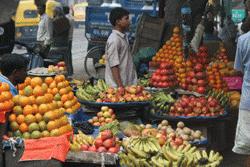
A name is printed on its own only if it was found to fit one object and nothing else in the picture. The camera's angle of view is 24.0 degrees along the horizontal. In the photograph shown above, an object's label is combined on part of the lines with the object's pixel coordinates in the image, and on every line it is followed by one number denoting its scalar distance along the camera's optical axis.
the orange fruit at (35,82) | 6.05
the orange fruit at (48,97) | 5.83
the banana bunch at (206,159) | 5.22
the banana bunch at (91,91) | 8.11
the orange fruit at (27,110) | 5.54
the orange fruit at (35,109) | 5.63
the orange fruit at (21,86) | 6.02
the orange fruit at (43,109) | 5.66
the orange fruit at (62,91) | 7.20
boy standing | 7.95
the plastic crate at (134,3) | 20.66
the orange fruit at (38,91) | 5.82
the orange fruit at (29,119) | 5.50
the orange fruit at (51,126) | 5.56
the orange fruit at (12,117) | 5.52
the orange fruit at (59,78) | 7.24
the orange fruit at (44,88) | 6.07
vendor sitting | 6.25
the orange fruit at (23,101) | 5.59
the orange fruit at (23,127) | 5.47
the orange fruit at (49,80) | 7.11
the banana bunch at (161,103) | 8.05
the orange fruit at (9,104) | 5.33
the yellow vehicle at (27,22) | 21.98
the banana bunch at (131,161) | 5.23
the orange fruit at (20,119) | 5.49
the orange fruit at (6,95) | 5.32
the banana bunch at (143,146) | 5.30
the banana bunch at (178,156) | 5.09
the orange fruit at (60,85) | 7.21
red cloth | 5.23
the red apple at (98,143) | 5.55
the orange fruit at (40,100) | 5.72
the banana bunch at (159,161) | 5.10
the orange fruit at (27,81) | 6.06
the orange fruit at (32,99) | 5.67
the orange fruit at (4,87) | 5.40
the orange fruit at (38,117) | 5.60
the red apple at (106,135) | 5.58
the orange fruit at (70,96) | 7.32
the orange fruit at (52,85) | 7.15
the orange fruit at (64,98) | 7.24
